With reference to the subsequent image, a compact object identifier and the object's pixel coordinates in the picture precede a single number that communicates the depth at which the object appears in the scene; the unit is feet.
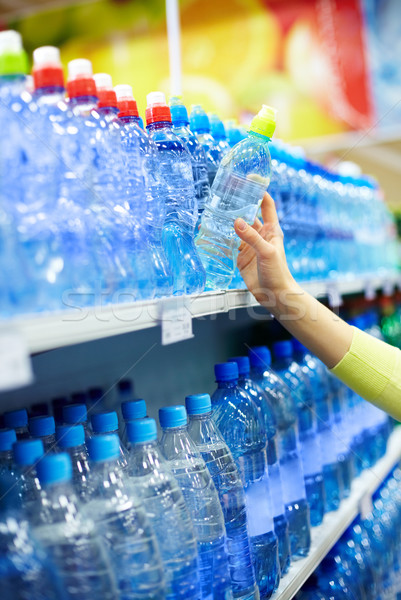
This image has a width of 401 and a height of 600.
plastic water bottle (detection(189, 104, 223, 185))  5.21
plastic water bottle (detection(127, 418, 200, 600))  3.64
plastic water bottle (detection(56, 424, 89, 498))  3.58
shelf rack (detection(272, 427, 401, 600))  5.19
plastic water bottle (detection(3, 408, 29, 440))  4.05
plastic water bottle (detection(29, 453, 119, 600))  3.05
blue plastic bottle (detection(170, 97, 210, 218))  4.84
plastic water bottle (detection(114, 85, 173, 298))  3.93
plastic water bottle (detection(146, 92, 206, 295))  4.37
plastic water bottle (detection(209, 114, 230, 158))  5.35
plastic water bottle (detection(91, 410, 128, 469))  3.83
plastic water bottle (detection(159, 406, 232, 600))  4.06
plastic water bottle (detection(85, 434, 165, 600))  3.33
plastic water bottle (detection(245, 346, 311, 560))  5.70
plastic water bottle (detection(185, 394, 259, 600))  4.45
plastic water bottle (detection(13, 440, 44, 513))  3.23
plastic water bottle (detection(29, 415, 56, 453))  3.84
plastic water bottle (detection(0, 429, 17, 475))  3.70
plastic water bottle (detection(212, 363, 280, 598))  4.87
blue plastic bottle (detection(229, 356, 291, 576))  5.33
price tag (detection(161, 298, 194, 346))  3.50
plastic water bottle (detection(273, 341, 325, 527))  6.41
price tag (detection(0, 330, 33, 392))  2.45
